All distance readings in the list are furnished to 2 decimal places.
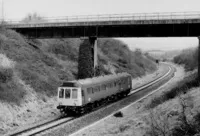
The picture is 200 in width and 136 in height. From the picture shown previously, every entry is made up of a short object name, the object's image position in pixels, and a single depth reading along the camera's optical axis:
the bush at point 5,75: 27.79
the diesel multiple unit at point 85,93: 25.77
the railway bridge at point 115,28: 33.59
